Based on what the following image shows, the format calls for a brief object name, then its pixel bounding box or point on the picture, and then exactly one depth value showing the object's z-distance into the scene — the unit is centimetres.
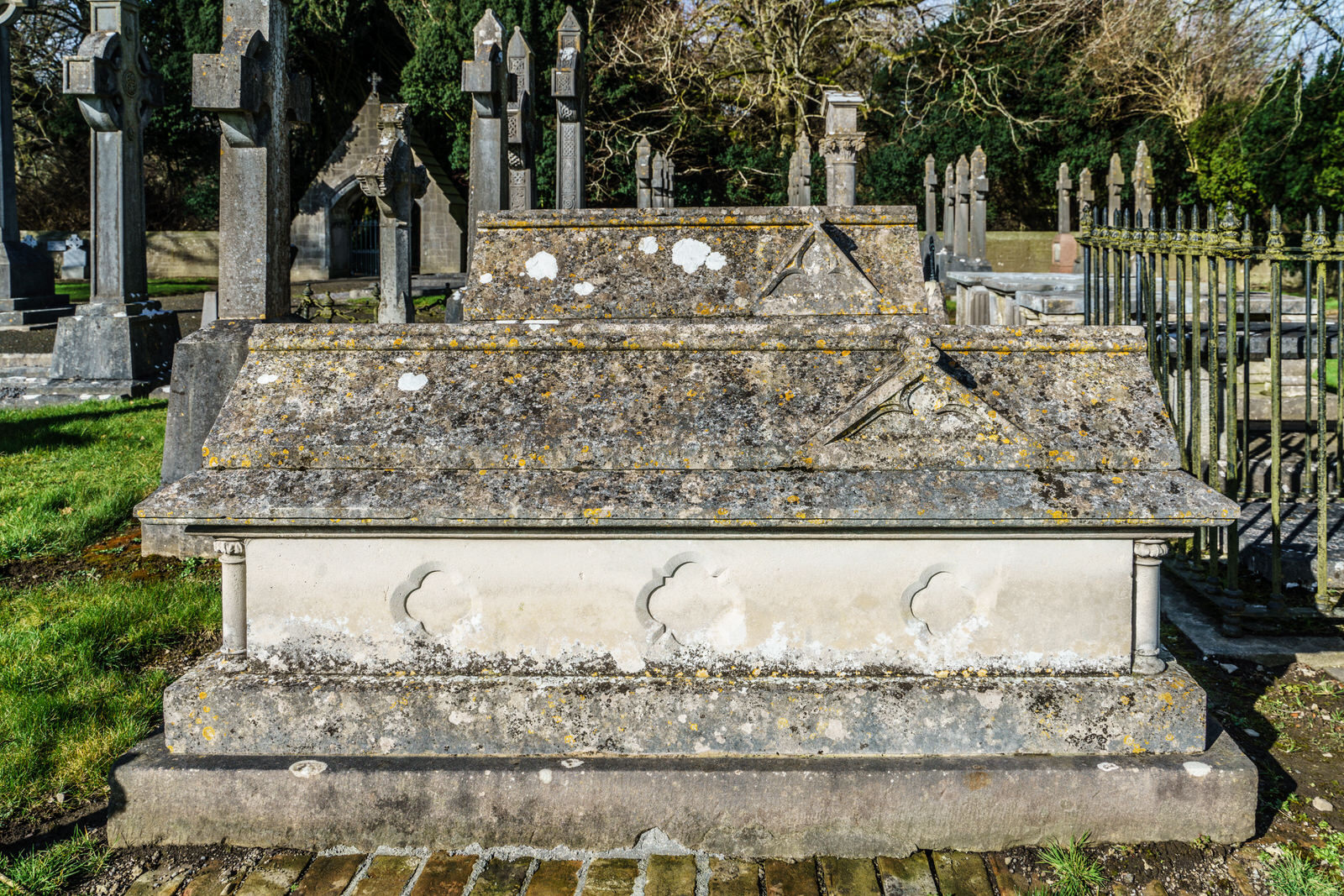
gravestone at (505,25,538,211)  1092
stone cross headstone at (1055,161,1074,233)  2173
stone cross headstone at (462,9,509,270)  867
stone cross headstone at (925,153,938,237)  2198
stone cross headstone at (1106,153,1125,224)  2139
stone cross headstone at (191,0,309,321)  550
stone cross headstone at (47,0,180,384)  965
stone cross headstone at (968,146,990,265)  1911
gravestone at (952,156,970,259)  1988
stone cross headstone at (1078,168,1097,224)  1946
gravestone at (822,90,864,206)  1403
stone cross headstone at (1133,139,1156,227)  1988
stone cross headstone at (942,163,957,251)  2095
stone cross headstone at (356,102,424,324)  809
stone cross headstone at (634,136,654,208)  2035
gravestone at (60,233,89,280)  2452
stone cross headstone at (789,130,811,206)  2074
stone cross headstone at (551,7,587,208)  1101
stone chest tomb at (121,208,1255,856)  271
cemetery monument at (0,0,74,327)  1098
